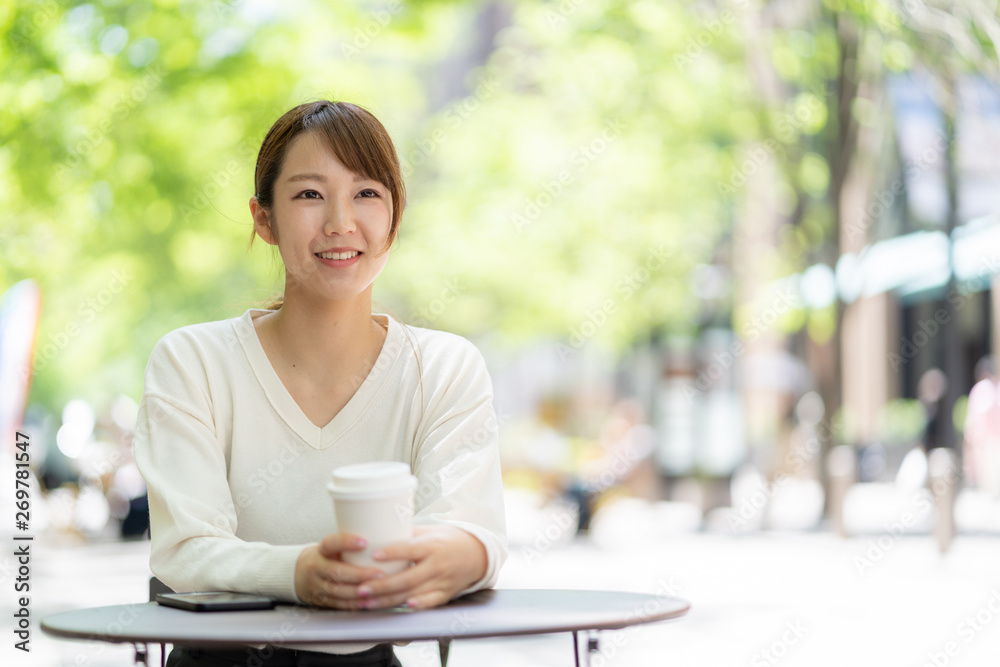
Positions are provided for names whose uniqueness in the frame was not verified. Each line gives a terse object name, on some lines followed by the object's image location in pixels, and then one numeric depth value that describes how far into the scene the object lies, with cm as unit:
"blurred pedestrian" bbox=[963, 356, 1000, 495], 1450
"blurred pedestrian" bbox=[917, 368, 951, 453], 1364
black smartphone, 289
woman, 304
